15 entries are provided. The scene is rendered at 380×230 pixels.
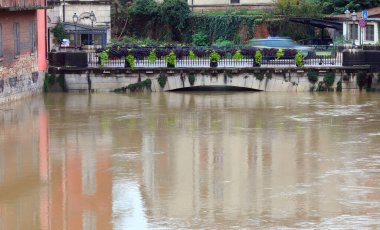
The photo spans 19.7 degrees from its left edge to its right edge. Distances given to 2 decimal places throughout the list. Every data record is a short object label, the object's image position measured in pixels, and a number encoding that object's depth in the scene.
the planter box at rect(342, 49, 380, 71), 53.03
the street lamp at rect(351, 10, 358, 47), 57.58
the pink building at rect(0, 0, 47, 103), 46.97
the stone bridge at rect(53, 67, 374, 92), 52.91
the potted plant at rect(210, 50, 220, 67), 52.97
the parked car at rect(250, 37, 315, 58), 60.12
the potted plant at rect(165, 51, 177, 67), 53.06
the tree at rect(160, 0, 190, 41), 73.57
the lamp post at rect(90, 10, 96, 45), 67.07
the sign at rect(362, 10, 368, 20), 61.02
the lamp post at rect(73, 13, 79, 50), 65.94
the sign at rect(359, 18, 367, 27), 58.88
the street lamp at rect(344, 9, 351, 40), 61.08
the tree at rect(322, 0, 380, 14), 71.62
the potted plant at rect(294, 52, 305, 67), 53.09
